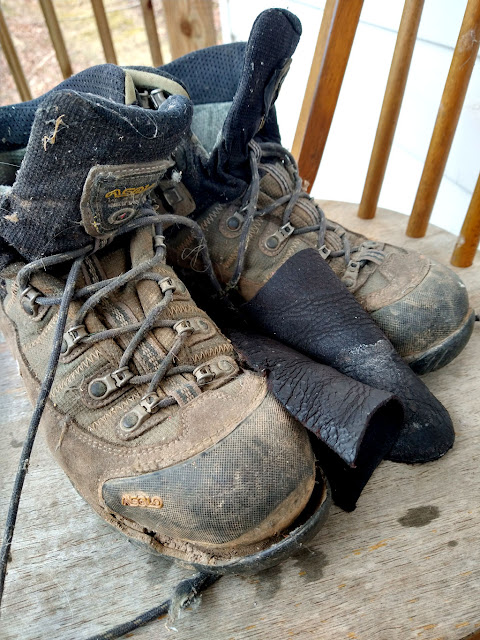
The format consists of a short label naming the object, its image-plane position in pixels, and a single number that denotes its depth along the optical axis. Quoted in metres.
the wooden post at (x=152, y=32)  1.31
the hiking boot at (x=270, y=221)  0.61
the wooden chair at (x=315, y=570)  0.43
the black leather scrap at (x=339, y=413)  0.43
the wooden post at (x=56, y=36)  1.27
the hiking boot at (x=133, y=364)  0.42
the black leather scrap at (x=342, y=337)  0.52
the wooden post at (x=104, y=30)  1.27
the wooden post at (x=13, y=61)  1.32
